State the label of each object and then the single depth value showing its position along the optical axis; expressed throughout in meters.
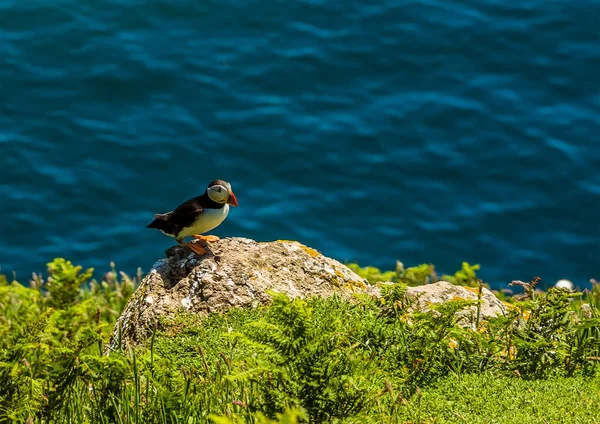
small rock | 14.44
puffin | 15.46
